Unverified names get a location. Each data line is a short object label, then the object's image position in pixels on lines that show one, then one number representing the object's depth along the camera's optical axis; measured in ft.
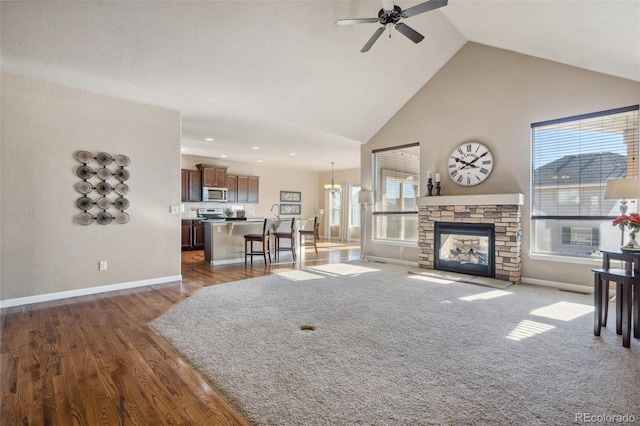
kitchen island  21.49
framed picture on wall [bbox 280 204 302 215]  38.01
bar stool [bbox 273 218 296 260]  22.93
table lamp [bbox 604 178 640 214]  10.30
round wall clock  17.16
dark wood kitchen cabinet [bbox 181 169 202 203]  29.76
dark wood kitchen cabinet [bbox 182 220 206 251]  29.43
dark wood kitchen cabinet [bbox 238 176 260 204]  33.43
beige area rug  5.73
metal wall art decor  13.46
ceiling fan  9.91
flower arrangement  9.32
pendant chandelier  35.06
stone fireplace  15.71
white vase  9.53
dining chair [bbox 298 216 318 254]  25.49
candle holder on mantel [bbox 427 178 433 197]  19.01
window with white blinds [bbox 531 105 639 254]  13.53
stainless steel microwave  30.55
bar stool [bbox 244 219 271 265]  21.34
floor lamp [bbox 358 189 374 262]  22.12
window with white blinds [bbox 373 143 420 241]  20.93
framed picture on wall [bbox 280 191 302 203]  38.09
